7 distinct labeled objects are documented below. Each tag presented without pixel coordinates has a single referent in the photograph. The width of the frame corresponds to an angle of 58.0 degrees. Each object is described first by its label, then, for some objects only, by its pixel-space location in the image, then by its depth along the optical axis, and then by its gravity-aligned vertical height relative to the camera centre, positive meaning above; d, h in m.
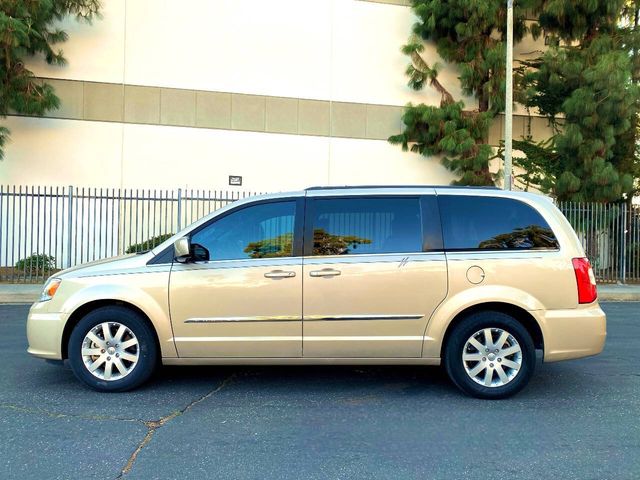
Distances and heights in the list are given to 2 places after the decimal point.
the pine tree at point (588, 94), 15.66 +4.24
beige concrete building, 16.70 +4.36
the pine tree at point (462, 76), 17.22 +5.22
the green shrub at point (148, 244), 14.83 -0.07
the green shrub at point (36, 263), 14.94 -0.61
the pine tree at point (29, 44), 13.68 +4.93
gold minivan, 5.13 -0.56
